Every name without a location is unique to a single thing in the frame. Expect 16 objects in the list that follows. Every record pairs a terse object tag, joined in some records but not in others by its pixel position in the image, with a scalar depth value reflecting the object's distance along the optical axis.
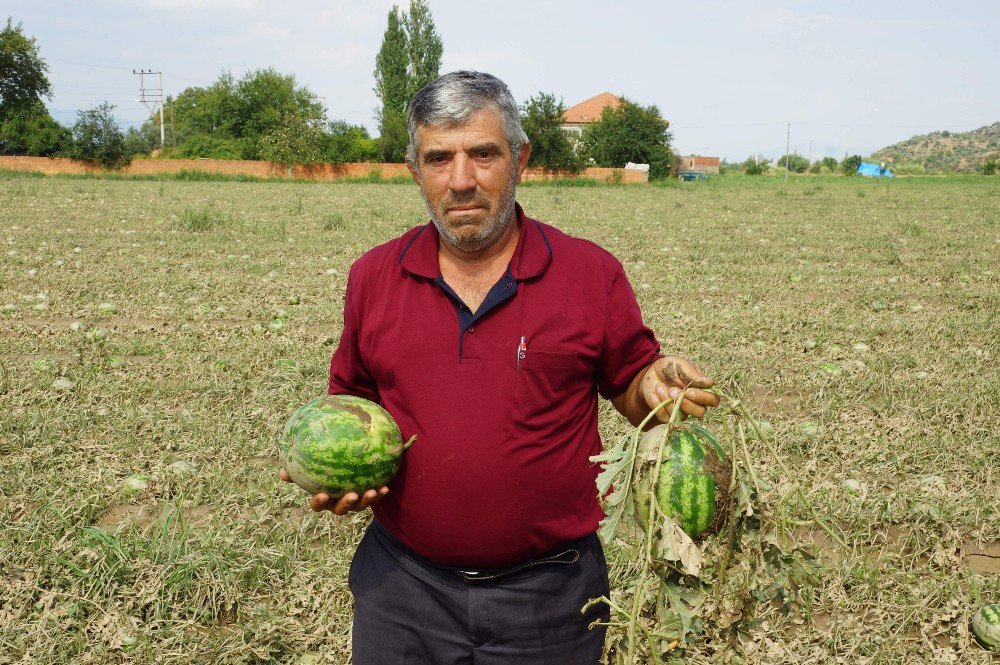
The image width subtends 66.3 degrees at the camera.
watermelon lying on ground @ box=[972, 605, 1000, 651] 3.04
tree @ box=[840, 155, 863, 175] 82.05
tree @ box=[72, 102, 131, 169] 43.38
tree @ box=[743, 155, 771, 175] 78.74
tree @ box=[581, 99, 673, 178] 53.19
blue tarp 77.26
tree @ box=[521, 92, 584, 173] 46.62
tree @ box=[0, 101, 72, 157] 53.25
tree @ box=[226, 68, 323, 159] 73.50
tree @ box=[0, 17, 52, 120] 63.69
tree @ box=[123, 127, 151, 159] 68.88
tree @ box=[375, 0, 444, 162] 68.88
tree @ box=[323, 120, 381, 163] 52.16
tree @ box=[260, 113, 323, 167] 50.97
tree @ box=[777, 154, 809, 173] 101.69
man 2.19
